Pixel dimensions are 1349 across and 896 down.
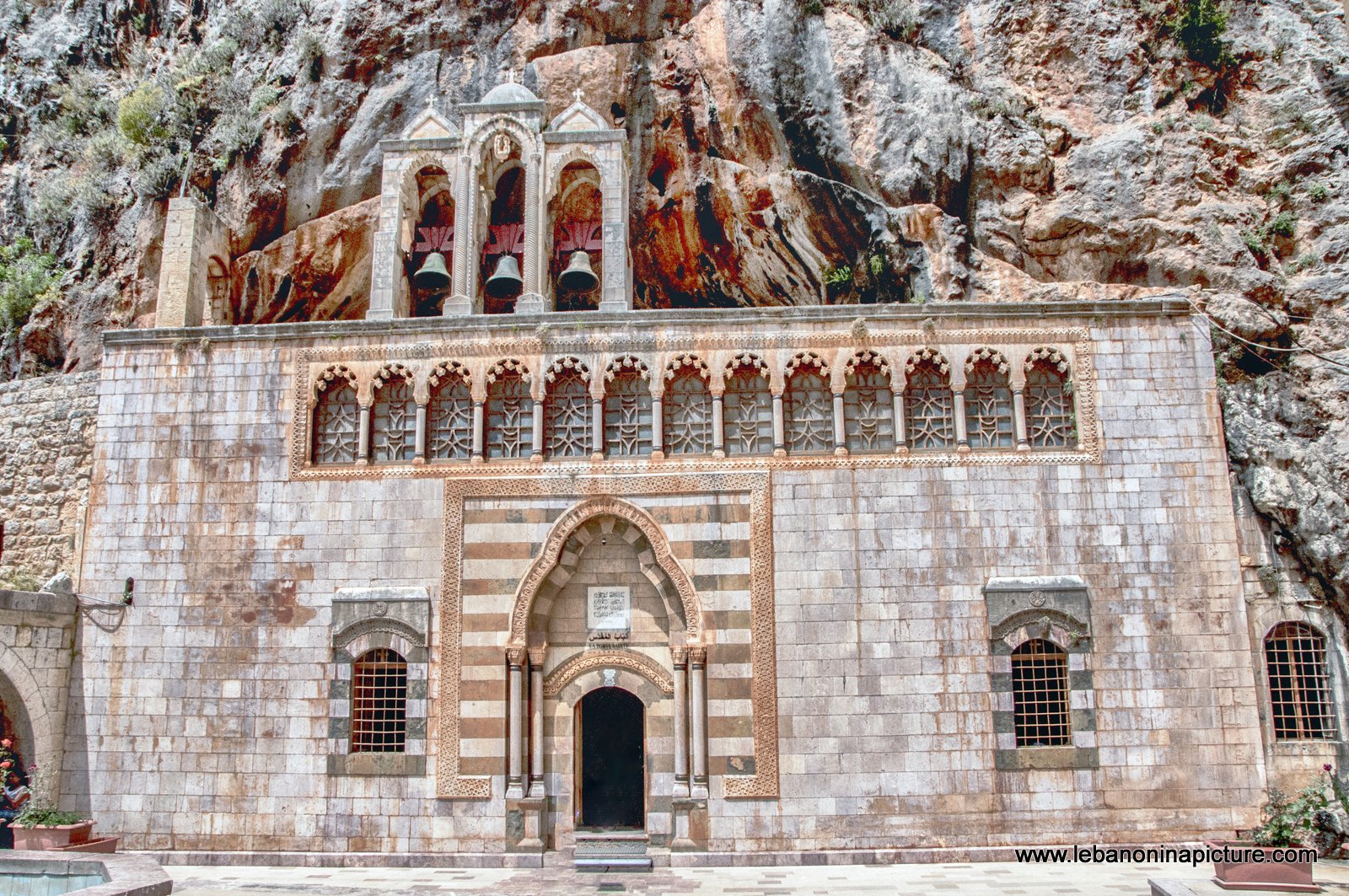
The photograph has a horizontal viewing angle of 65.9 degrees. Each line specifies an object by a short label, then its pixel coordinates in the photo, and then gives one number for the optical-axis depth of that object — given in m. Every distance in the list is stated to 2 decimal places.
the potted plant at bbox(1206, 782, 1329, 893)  11.85
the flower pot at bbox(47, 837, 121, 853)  13.30
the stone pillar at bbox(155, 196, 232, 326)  18.22
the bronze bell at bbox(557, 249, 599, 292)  18.38
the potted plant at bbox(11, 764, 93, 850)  13.29
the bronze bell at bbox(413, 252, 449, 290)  18.33
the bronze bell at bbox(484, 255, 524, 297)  18.09
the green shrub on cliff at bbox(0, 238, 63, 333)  22.12
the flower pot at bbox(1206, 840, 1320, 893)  11.84
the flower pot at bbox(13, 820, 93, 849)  13.28
